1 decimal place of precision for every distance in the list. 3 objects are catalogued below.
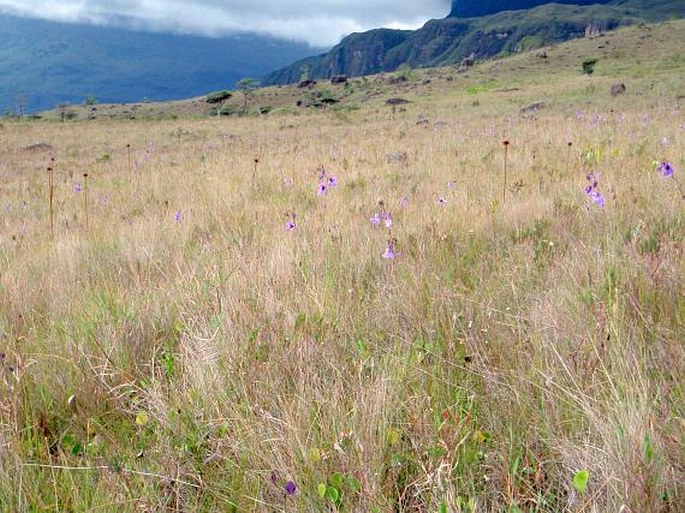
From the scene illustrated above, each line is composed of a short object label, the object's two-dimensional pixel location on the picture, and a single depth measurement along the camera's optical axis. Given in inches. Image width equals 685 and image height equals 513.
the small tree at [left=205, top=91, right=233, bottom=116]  2869.1
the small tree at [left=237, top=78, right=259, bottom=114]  2821.9
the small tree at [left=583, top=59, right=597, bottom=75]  1611.7
